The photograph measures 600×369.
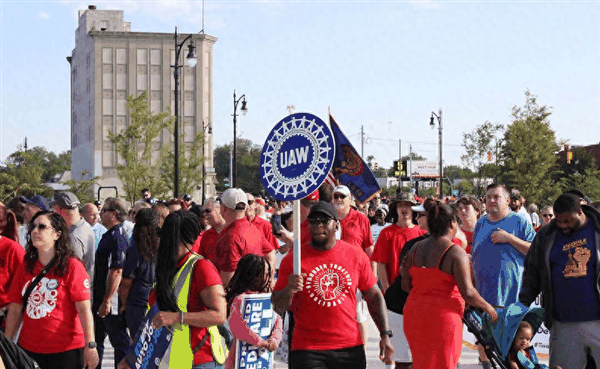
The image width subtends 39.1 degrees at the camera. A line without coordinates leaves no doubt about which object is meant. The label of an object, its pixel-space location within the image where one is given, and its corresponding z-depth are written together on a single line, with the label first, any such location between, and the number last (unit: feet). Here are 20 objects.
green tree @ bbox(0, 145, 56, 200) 136.77
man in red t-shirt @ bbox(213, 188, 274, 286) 26.20
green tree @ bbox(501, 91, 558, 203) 138.51
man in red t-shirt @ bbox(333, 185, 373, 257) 31.42
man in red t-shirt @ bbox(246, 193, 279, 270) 33.26
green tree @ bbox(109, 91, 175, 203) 129.70
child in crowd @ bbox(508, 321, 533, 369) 20.74
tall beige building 273.13
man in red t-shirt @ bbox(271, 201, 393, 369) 18.86
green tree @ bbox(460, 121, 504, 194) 178.54
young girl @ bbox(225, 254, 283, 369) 20.98
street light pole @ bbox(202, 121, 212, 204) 159.95
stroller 20.90
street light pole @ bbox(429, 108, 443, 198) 177.06
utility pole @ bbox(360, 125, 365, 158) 367.45
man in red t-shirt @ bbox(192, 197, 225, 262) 30.89
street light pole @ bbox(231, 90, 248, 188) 136.15
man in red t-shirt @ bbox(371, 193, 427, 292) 29.19
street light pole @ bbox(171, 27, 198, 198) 88.73
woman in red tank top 20.95
